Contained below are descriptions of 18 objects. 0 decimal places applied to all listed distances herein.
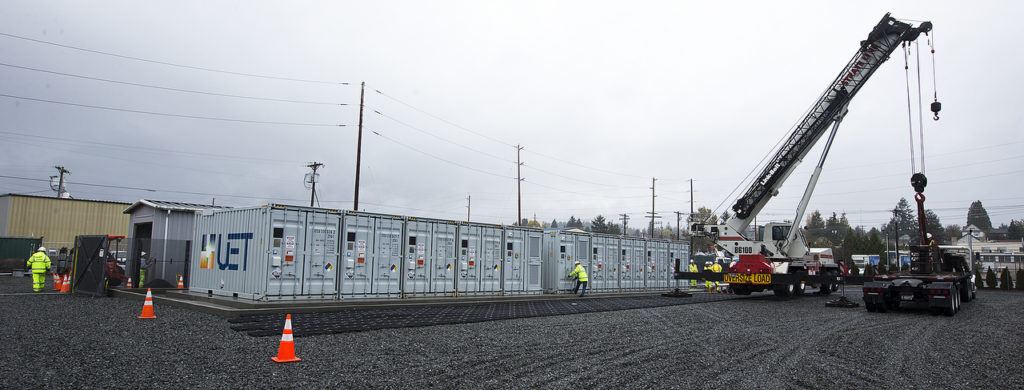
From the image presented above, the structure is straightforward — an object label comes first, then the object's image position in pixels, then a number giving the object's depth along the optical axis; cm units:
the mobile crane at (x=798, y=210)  1864
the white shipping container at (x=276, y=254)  1441
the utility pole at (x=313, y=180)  4747
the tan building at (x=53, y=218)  3711
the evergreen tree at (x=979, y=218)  12041
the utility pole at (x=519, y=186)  4438
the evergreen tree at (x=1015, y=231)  10494
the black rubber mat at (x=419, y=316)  1094
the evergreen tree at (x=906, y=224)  12003
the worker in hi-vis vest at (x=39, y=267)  1867
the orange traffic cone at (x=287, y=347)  772
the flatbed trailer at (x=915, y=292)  1486
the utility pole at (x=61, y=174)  6059
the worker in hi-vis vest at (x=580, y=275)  2069
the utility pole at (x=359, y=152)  2791
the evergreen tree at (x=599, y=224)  10171
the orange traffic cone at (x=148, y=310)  1215
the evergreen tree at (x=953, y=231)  11531
